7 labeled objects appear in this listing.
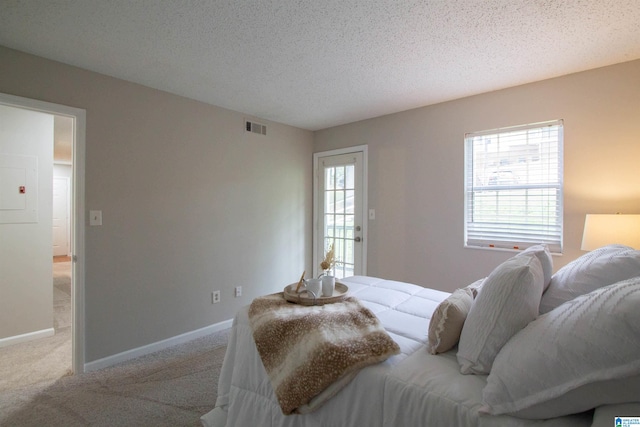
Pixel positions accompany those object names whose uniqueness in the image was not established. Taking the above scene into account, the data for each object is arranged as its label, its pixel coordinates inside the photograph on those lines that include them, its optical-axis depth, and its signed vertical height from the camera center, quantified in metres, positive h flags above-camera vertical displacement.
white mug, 1.93 -0.47
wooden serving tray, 1.81 -0.52
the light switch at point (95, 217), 2.49 -0.05
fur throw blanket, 1.24 -0.59
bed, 0.82 -0.54
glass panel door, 3.94 +0.02
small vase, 1.95 -0.47
